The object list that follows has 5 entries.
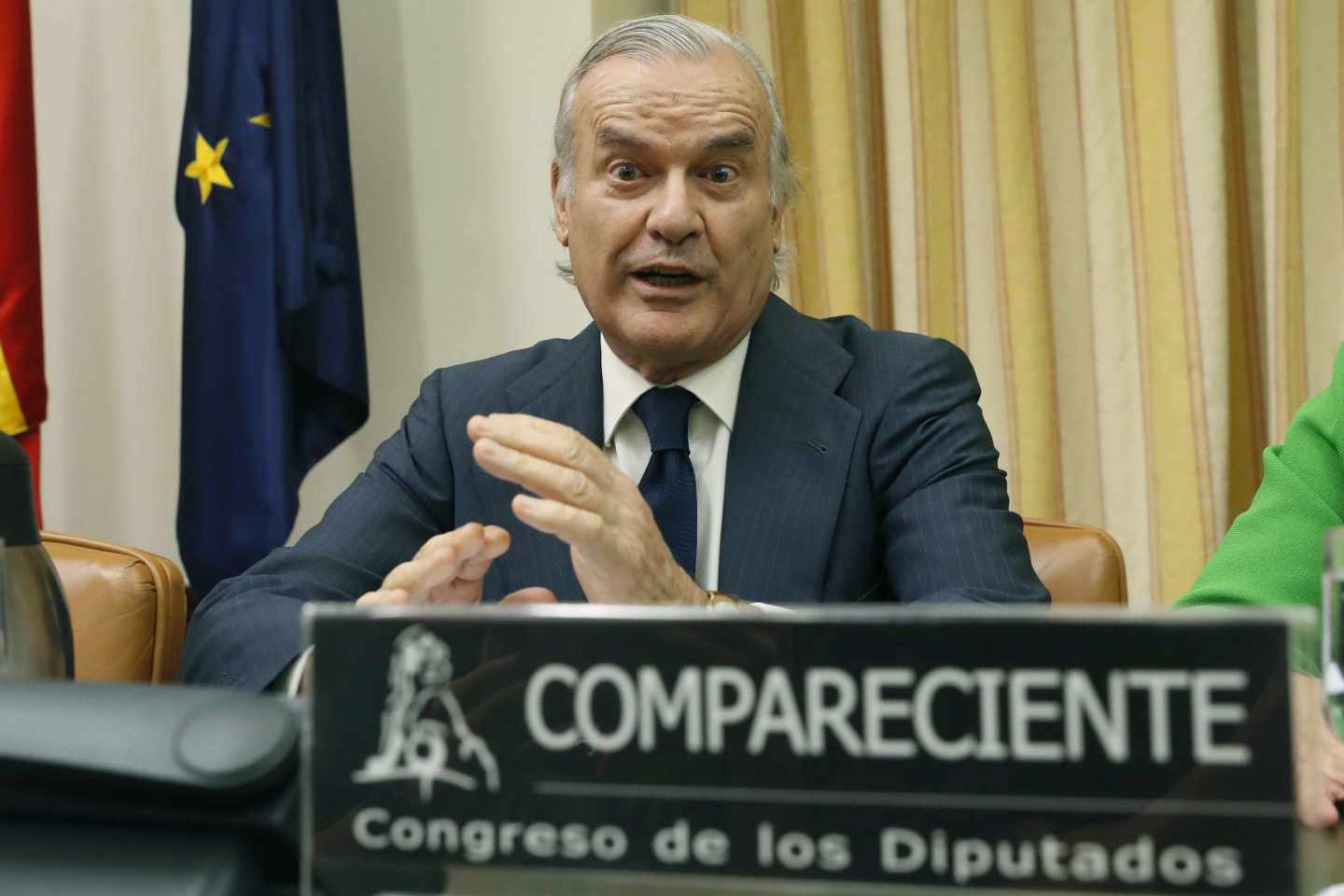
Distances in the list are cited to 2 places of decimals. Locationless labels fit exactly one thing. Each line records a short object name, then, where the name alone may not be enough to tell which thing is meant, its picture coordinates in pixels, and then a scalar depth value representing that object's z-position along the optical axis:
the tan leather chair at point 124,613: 2.45
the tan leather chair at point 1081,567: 2.44
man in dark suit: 2.40
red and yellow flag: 3.02
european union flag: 3.06
